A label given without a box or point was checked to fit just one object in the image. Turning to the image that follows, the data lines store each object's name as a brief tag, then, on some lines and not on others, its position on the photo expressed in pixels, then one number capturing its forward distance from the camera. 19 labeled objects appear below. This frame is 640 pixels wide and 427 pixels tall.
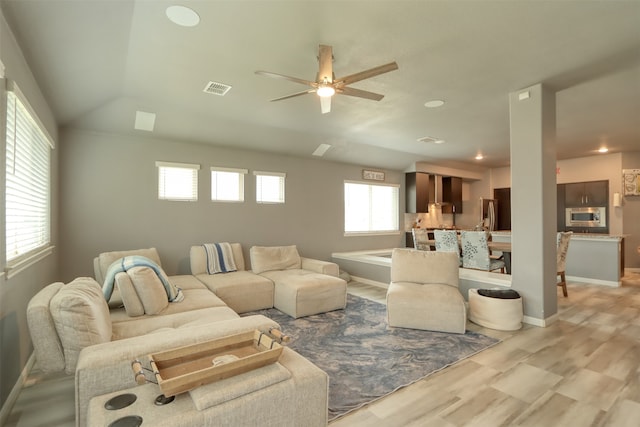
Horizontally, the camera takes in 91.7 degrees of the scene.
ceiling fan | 2.48
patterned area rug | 2.36
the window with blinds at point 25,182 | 2.14
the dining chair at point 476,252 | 4.66
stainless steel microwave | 7.29
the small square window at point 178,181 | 4.89
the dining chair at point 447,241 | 4.99
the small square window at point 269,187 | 5.86
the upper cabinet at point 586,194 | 7.28
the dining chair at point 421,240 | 5.48
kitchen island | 5.53
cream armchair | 3.44
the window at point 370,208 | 7.31
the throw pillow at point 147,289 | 2.83
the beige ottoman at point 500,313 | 3.50
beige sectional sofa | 1.31
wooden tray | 1.30
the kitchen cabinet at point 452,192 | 9.01
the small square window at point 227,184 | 5.38
